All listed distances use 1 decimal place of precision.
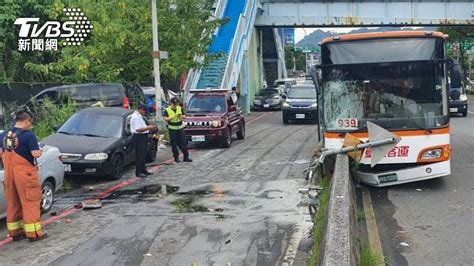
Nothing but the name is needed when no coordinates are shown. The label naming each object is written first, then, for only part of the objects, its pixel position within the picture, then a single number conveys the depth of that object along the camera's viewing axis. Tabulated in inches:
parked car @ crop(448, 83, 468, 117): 1054.4
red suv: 677.3
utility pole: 734.9
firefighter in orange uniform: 285.9
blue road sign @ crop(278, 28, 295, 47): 4222.0
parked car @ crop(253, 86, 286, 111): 1482.9
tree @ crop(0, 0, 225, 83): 812.0
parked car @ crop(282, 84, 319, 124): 1016.9
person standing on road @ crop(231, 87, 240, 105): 764.5
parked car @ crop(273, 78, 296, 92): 1823.3
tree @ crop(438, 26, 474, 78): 2141.9
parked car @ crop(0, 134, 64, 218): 348.2
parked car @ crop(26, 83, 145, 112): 740.6
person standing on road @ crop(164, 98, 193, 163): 572.1
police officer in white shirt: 481.1
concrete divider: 178.5
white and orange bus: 381.7
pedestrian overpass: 1424.7
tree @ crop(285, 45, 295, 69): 4274.1
